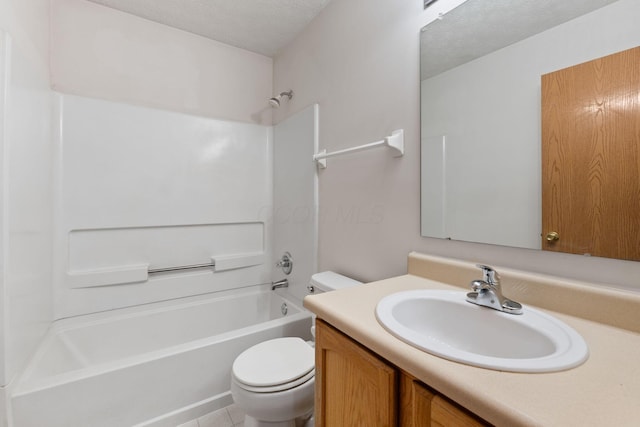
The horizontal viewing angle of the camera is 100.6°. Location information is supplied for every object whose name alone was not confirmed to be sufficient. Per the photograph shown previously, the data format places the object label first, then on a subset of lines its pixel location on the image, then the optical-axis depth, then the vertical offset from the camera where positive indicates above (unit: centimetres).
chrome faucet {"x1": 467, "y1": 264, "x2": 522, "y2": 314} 76 -23
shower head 207 +92
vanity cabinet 51 -42
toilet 109 -71
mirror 76 +42
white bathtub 114 -79
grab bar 191 -40
